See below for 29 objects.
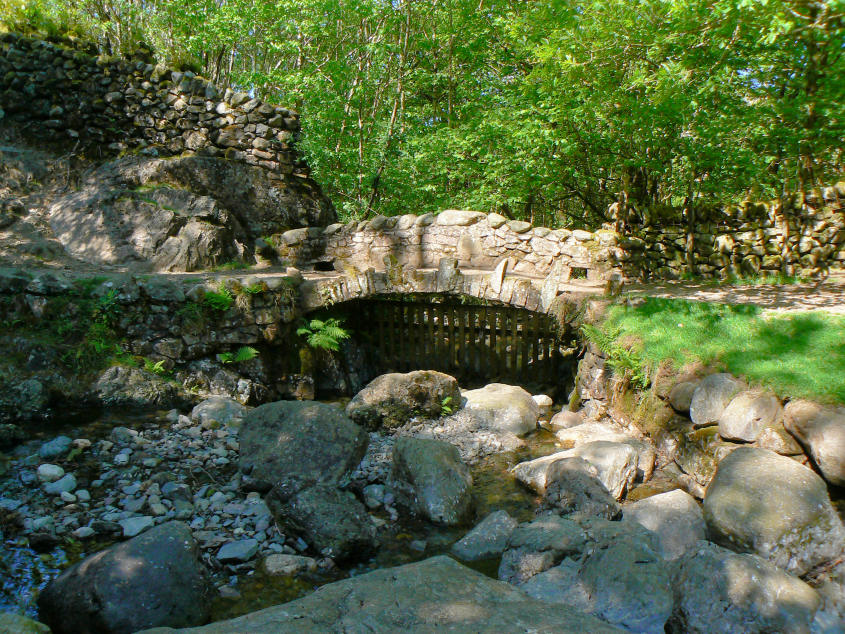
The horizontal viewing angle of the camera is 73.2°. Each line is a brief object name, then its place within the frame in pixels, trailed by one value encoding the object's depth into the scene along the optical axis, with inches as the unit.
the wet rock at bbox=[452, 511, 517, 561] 175.9
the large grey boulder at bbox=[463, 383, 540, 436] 287.4
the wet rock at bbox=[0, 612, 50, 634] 108.6
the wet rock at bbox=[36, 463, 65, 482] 199.2
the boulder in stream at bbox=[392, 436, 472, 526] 198.1
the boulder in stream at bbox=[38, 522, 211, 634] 130.3
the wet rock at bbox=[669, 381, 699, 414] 224.8
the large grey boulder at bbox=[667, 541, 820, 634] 125.1
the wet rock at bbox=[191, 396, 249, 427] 270.7
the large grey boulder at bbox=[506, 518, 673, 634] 134.8
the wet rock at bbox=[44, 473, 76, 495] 191.0
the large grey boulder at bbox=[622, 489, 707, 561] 172.6
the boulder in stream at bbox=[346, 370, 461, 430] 292.8
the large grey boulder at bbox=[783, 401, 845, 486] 168.1
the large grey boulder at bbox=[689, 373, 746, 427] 210.2
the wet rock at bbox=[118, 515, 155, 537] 173.8
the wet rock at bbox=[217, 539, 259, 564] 165.5
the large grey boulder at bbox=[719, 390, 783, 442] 193.9
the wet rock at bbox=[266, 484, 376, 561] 169.8
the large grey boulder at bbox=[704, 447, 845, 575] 152.3
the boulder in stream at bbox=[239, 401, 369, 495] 203.6
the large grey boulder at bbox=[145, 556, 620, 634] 90.4
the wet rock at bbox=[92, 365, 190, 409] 281.0
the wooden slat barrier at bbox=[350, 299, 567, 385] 375.2
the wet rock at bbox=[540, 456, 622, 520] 190.5
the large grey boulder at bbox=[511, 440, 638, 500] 210.1
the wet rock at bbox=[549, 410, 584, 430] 290.4
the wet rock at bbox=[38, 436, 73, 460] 216.7
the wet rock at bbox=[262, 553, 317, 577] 161.5
